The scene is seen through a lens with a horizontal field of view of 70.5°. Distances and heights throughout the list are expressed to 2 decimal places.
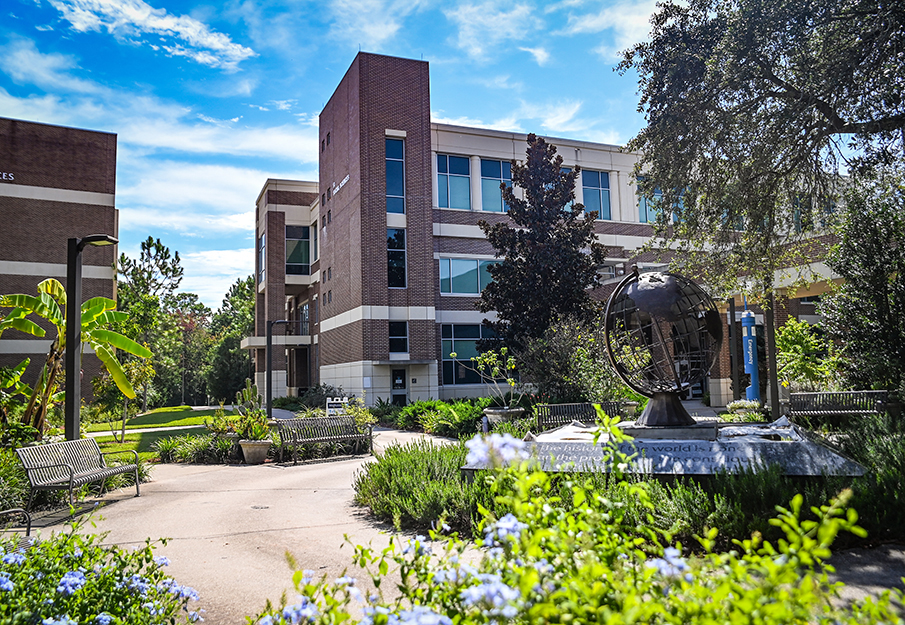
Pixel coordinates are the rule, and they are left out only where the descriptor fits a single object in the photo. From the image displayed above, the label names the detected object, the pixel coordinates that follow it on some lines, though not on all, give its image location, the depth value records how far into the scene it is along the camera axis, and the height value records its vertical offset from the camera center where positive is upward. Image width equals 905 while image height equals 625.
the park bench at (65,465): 8.82 -1.38
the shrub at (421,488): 7.29 -1.53
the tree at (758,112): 10.33 +4.45
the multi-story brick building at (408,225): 29.73 +7.11
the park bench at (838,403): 12.68 -1.01
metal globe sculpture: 9.28 +0.36
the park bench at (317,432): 14.33 -1.49
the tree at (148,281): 45.09 +6.91
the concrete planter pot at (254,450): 14.32 -1.83
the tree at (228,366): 53.94 +0.23
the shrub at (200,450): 14.73 -1.87
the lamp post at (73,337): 10.54 +0.59
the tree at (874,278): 13.41 +1.61
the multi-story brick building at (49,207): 31.95 +8.50
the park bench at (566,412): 13.87 -1.15
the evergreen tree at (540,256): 21.86 +3.65
